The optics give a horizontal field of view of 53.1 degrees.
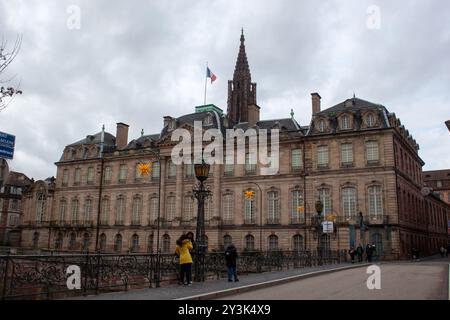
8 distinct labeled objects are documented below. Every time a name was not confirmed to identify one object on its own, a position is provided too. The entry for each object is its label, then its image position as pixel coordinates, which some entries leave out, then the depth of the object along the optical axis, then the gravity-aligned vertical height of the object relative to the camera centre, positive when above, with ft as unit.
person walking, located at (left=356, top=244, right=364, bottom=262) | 110.97 -2.14
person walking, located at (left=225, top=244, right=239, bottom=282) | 56.70 -2.39
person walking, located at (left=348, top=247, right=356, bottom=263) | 105.40 -2.28
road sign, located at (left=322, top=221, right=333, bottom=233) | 105.19 +3.70
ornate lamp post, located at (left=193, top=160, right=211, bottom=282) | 55.57 +1.20
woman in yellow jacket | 50.47 -1.60
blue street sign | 32.37 +6.76
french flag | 172.35 +63.03
